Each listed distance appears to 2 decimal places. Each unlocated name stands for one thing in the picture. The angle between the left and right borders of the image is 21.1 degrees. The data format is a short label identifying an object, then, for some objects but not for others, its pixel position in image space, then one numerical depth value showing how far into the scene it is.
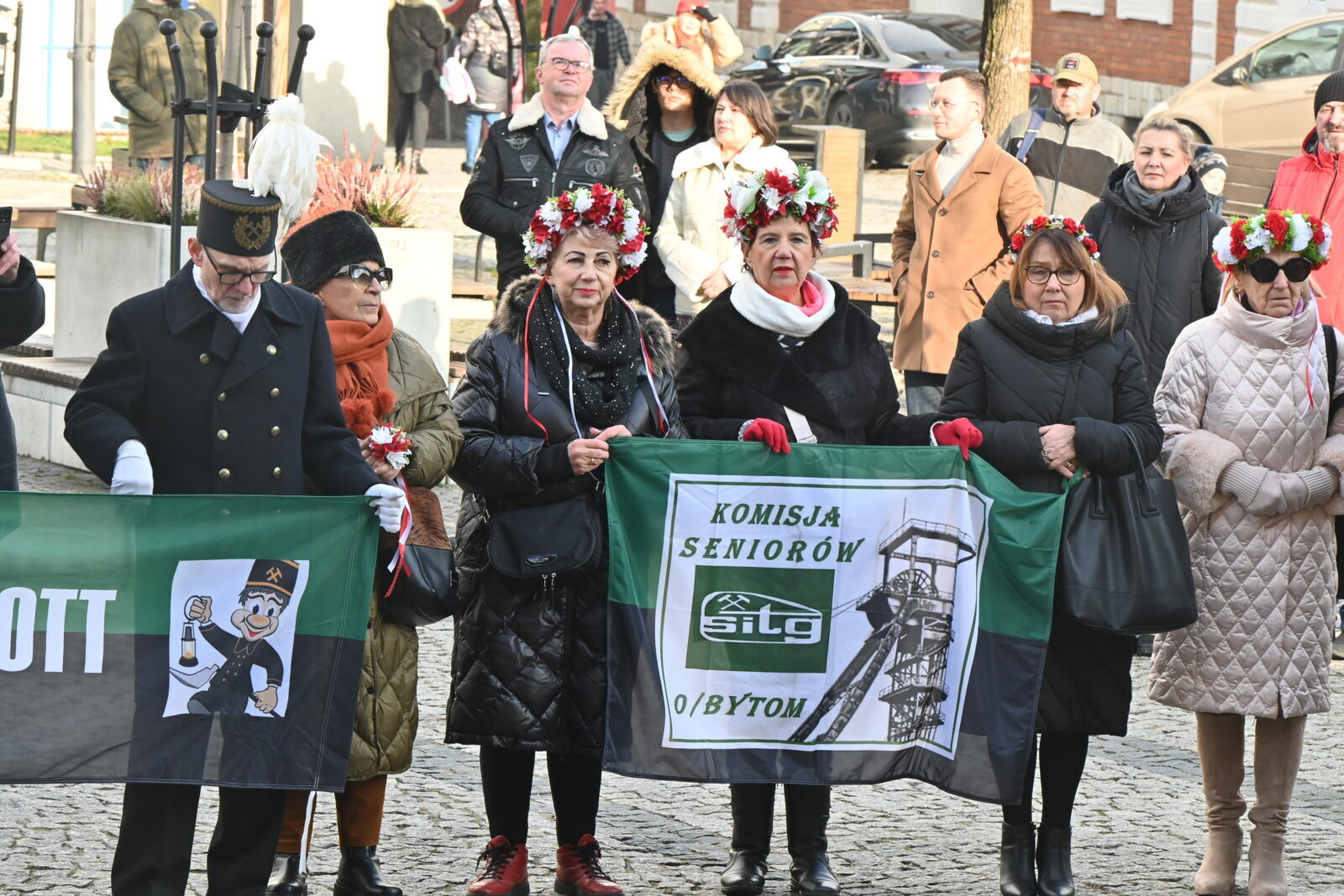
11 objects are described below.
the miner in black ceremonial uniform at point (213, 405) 8.90
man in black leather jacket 17.14
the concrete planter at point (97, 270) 20.45
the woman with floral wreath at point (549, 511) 9.98
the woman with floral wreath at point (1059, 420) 10.41
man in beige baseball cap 19.53
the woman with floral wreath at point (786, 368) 10.48
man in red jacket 15.73
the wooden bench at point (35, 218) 26.48
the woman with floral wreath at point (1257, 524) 10.71
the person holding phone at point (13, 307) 9.58
